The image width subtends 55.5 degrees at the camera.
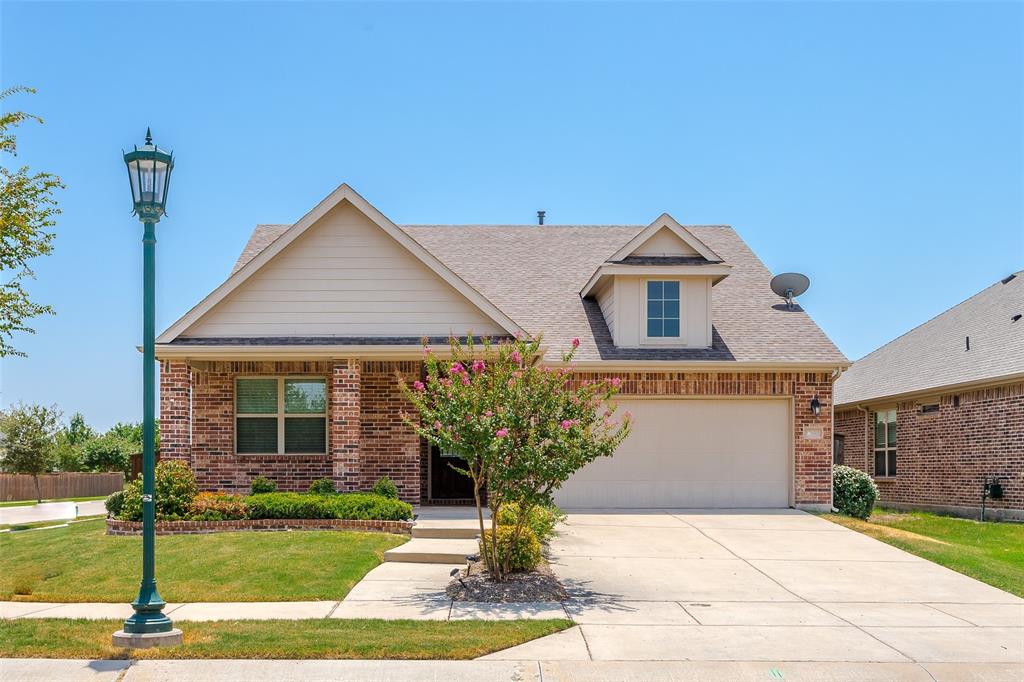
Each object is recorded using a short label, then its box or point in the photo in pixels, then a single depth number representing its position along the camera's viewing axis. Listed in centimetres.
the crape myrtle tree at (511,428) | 1171
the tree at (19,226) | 1720
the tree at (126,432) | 4877
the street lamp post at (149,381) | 916
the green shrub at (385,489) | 1775
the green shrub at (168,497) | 1616
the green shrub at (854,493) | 1988
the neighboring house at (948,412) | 2152
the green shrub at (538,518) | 1370
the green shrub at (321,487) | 1780
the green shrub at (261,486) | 1803
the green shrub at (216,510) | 1614
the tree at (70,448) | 4162
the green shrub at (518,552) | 1233
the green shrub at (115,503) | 1689
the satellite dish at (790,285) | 2216
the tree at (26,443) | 3719
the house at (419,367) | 1856
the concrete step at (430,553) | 1410
